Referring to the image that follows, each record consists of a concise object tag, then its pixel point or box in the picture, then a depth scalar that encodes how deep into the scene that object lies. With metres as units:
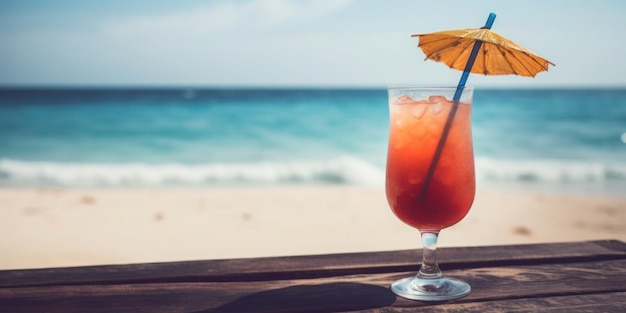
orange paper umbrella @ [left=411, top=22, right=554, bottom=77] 1.22
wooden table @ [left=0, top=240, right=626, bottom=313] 1.14
